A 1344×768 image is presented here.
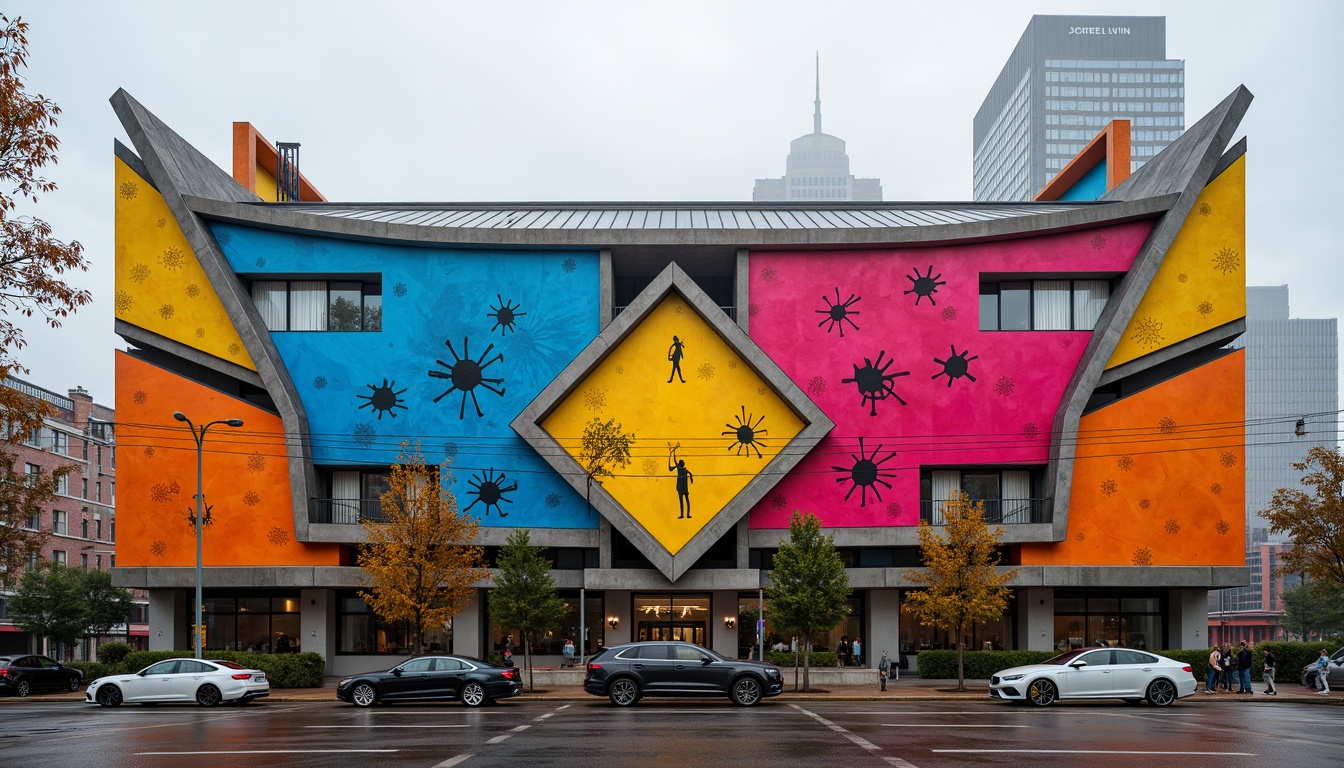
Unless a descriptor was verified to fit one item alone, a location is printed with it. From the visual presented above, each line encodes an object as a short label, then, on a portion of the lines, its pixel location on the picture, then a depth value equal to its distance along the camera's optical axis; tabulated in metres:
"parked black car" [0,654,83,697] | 36.44
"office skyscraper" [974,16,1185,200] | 177.88
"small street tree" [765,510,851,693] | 34.81
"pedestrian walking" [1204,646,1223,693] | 35.50
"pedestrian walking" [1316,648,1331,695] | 35.38
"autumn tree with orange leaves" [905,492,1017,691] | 36.72
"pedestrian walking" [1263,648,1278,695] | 35.03
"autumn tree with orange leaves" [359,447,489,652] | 36.78
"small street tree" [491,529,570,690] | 36.59
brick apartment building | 68.54
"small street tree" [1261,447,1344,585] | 38.81
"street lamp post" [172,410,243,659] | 34.00
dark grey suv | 27.16
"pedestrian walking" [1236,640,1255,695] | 34.64
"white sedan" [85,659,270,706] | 29.75
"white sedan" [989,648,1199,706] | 27.52
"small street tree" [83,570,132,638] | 62.00
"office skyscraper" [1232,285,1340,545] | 198.38
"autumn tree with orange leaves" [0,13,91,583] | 15.73
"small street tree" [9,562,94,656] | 59.41
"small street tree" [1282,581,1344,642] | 79.31
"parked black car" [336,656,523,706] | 28.50
